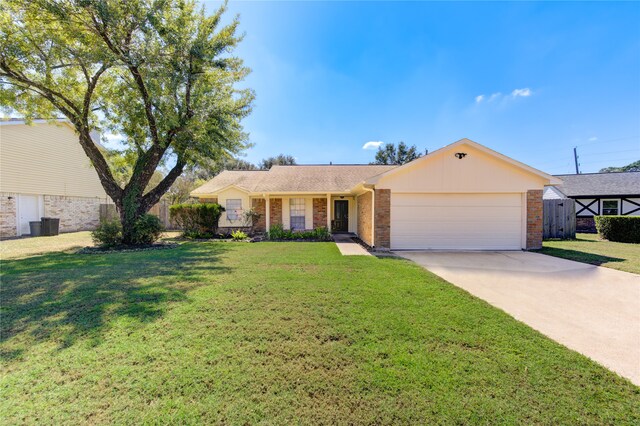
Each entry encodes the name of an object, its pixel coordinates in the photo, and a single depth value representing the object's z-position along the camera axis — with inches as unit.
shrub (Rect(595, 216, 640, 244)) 440.5
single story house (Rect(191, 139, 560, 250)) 370.3
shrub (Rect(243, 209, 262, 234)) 582.2
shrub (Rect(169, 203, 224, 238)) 541.3
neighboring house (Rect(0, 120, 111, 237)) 553.6
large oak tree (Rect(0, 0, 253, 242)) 358.6
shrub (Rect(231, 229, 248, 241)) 515.6
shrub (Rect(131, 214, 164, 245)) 414.6
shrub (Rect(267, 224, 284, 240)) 514.3
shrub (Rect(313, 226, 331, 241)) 501.4
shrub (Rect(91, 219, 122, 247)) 402.3
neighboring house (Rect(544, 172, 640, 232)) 657.6
